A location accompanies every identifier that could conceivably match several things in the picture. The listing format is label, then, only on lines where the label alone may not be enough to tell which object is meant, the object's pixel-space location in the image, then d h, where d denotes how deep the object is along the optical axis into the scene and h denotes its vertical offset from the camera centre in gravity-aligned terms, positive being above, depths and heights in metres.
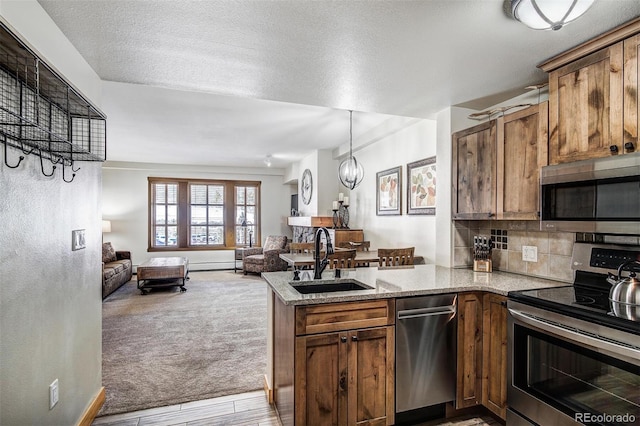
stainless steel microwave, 1.72 +0.11
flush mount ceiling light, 1.46 +0.89
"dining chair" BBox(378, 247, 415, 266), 3.53 -0.45
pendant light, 4.43 +0.54
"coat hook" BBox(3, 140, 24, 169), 1.38 +0.21
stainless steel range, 1.51 -0.68
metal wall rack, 1.30 +0.52
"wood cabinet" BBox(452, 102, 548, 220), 2.29 +0.36
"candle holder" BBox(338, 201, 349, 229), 5.77 -0.02
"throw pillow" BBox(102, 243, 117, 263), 6.48 -0.80
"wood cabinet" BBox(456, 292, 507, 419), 2.24 -0.89
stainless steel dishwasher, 2.15 -0.88
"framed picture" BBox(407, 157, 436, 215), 3.70 +0.31
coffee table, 5.90 -1.05
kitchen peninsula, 1.93 -0.80
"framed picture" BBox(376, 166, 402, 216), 4.41 +0.30
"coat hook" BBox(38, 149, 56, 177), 1.63 +0.22
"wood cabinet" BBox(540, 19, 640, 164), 1.75 +0.66
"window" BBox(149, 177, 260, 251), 8.14 -0.03
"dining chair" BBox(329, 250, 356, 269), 3.42 -0.46
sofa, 5.55 -1.01
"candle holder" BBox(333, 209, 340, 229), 5.63 -0.12
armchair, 7.07 -0.95
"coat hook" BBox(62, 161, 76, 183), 1.87 +0.20
